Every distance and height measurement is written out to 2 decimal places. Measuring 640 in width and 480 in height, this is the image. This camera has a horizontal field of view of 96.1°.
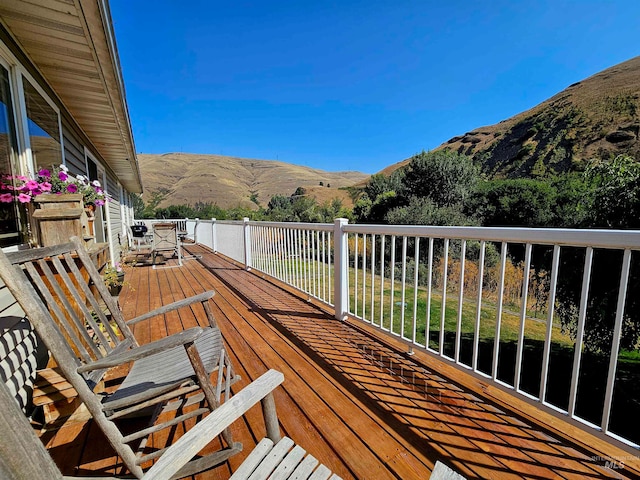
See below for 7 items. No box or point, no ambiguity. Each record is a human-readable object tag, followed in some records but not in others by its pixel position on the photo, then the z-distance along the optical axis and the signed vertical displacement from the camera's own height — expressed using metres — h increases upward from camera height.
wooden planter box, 1.93 -0.08
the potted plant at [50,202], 1.94 +0.06
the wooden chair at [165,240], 6.23 -0.62
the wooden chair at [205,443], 0.59 -0.57
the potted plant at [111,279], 3.16 -0.75
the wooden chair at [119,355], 1.02 -0.66
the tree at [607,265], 3.20 -0.60
